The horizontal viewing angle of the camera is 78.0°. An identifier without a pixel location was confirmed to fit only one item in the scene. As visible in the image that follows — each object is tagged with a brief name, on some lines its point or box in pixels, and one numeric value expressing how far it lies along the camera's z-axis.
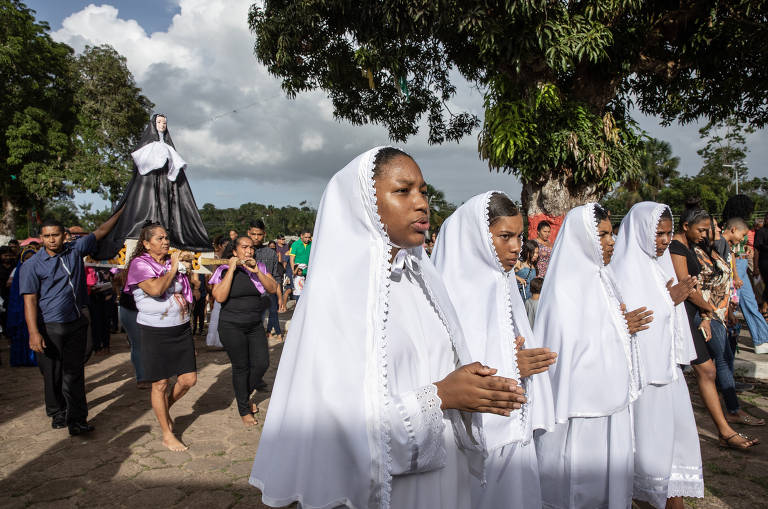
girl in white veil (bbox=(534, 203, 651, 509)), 2.97
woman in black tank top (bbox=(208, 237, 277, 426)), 4.97
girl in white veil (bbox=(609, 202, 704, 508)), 3.18
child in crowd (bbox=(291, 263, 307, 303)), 11.73
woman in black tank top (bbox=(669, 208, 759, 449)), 4.05
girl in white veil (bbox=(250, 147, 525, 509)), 1.42
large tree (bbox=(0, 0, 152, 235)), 24.48
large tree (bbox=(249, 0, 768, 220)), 9.02
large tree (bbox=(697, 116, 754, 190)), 40.96
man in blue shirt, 4.68
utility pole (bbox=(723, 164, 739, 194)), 37.92
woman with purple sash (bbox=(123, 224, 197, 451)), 4.42
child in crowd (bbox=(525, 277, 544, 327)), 5.19
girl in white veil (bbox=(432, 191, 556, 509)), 2.53
